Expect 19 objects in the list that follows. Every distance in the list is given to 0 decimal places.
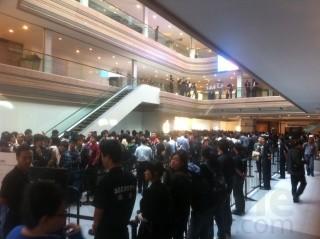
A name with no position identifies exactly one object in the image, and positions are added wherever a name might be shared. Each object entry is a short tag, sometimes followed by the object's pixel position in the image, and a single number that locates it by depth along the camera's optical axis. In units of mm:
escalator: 13977
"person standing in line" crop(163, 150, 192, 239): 3859
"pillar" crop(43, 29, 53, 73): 14181
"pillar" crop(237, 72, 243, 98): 29684
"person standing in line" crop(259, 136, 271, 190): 9977
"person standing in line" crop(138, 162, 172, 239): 3379
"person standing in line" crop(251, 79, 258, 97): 25531
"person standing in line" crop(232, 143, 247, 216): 6715
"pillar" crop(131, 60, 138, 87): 23233
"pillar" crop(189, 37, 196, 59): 30114
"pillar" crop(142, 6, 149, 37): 24891
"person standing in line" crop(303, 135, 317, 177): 13421
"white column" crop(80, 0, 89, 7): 17312
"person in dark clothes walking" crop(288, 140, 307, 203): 8250
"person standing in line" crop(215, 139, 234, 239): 5477
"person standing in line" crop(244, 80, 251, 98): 25897
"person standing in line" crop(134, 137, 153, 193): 8980
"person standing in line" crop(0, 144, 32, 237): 3271
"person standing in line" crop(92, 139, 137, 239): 2789
